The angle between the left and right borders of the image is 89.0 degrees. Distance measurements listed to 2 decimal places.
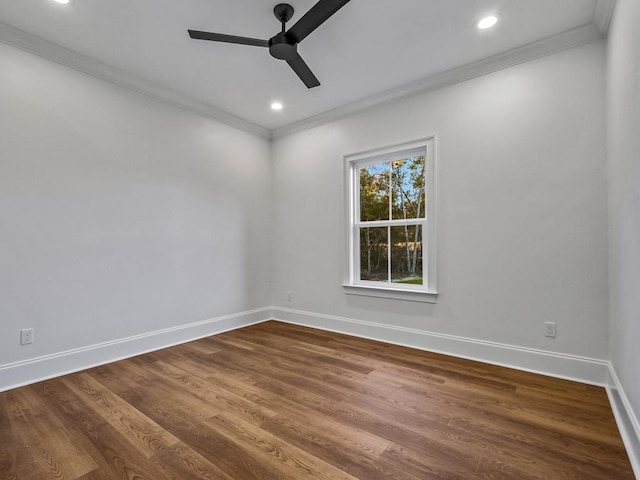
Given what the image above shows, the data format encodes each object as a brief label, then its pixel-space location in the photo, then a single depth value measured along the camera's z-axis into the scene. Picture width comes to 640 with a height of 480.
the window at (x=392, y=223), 3.35
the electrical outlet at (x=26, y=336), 2.51
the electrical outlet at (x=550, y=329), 2.61
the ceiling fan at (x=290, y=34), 1.91
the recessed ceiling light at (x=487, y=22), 2.39
